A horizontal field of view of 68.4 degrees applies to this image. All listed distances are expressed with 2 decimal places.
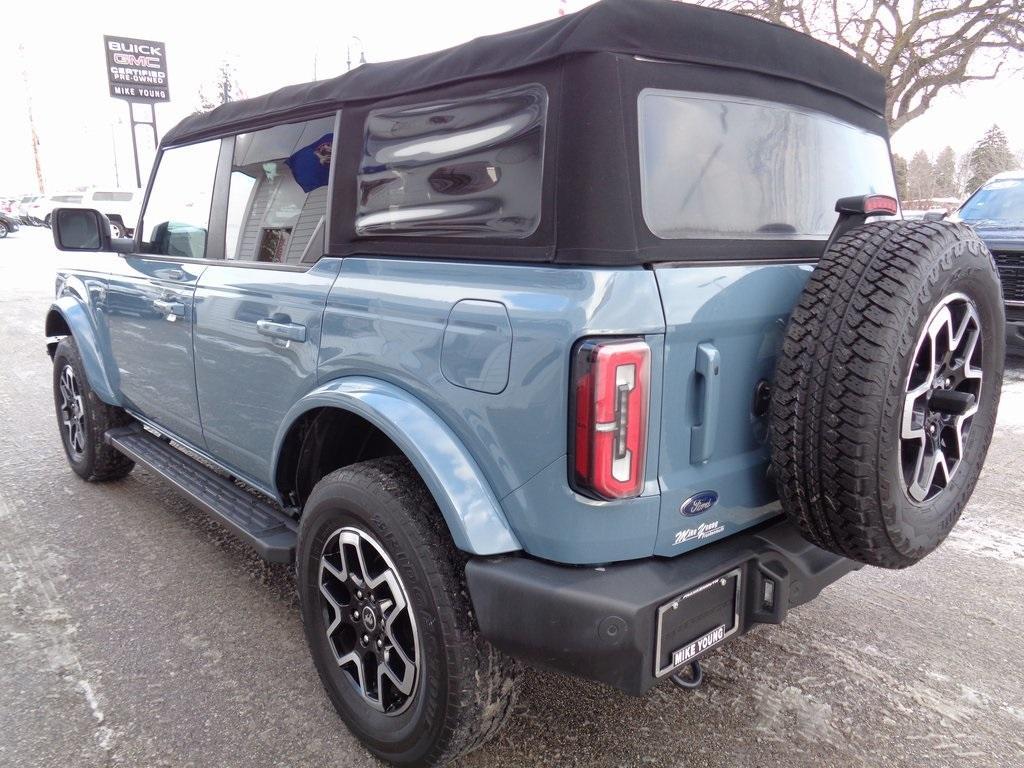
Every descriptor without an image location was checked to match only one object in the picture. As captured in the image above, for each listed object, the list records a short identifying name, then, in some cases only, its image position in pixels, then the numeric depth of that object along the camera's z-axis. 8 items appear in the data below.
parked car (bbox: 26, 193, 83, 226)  37.56
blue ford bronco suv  1.79
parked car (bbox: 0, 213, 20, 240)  34.47
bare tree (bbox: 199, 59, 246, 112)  47.75
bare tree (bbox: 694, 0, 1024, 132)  15.08
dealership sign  30.02
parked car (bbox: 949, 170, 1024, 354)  7.28
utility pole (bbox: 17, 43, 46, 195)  61.75
